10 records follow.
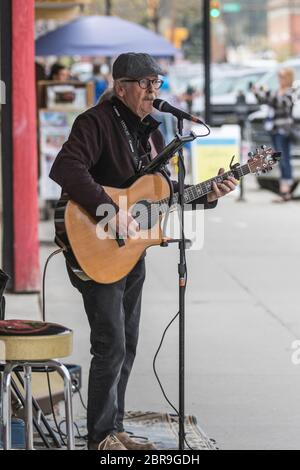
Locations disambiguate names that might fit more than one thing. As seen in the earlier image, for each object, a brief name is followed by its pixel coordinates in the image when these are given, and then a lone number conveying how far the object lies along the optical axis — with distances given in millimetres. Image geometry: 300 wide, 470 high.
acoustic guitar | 6874
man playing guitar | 6811
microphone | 6682
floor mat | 7512
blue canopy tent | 21486
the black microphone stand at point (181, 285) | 6672
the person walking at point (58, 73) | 19854
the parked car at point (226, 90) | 36170
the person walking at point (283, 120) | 20948
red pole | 12106
